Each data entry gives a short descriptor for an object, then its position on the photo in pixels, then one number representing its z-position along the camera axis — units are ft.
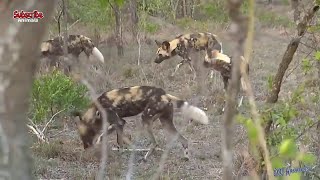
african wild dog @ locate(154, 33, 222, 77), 63.41
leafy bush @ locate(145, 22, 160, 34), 80.06
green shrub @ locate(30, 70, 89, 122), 39.65
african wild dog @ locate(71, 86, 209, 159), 37.11
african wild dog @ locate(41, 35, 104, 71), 59.00
